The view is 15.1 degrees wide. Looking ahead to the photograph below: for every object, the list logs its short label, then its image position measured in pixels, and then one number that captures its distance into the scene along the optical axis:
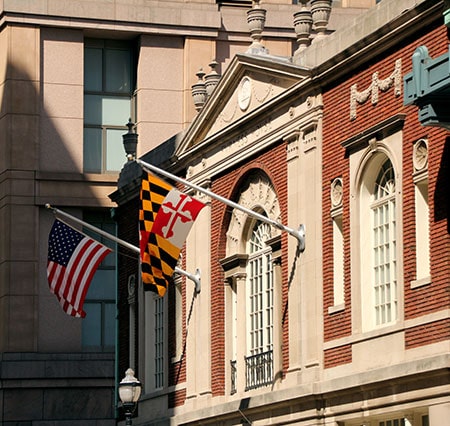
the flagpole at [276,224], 34.22
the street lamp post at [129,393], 35.44
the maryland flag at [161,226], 35.94
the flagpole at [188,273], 40.28
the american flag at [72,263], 41.00
